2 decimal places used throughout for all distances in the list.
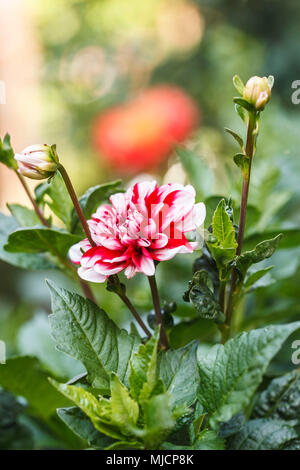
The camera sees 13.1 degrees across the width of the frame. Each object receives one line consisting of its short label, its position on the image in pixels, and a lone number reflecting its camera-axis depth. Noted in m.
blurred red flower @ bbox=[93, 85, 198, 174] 2.23
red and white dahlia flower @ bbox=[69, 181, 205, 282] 0.71
